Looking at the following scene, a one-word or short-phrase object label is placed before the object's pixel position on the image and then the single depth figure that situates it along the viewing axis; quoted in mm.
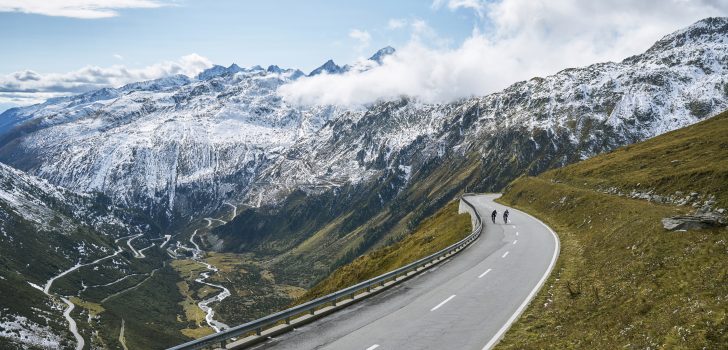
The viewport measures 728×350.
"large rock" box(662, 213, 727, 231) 25250
